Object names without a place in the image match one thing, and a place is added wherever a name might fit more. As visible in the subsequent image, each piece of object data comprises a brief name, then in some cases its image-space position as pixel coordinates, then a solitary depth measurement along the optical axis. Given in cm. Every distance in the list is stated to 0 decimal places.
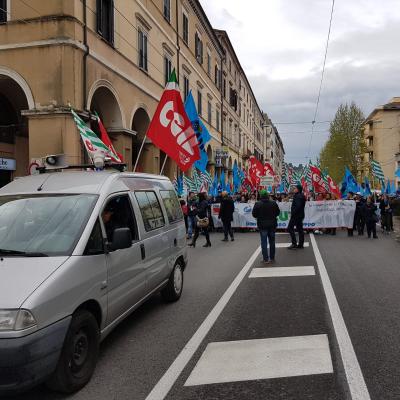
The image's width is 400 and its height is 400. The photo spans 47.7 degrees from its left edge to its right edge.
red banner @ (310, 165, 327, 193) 2411
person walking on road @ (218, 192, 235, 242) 1612
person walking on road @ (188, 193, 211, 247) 1447
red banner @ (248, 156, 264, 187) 3195
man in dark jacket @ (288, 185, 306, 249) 1371
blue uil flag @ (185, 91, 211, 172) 1362
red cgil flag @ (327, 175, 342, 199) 2484
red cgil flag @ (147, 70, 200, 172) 1066
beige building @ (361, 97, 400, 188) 7462
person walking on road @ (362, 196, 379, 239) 1656
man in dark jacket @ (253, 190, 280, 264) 1096
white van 334
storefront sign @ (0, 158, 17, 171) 1620
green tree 5806
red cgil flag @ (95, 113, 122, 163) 1160
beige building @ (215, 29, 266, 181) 4559
